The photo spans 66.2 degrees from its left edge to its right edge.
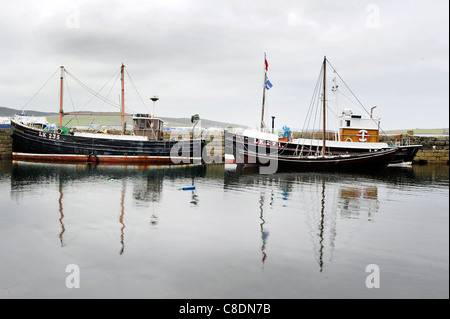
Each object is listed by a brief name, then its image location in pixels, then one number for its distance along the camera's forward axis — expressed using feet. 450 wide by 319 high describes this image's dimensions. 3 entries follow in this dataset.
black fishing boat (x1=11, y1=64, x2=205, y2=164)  141.38
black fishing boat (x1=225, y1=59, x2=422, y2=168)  131.13
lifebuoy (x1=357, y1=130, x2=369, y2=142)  136.56
